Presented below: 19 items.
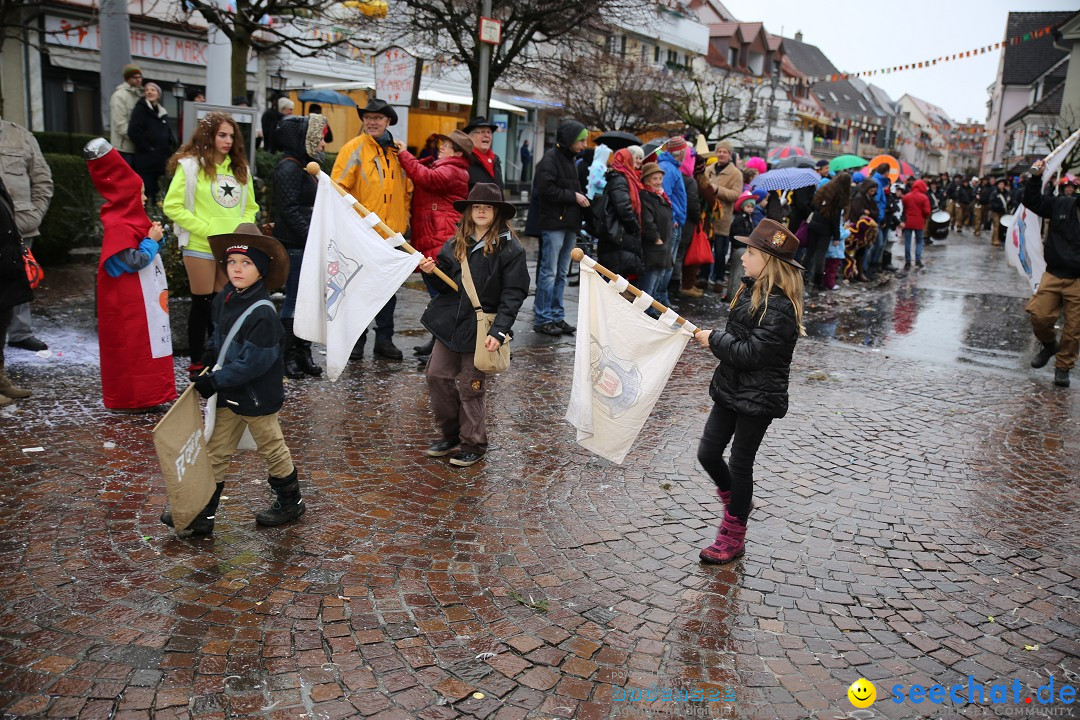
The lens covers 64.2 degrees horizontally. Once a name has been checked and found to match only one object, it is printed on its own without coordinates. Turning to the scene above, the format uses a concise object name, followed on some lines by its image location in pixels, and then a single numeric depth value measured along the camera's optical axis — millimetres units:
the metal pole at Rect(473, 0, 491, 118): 13430
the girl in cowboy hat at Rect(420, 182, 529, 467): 5707
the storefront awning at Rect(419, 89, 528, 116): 30764
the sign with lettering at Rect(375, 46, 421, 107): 16016
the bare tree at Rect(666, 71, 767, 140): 30141
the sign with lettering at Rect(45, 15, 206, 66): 21906
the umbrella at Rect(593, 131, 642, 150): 10838
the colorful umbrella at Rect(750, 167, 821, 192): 12555
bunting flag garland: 23672
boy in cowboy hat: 4441
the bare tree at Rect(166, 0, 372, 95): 15055
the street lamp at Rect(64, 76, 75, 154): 16078
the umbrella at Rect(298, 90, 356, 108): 18516
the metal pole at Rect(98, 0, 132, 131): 11249
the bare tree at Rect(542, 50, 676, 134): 30516
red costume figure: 6180
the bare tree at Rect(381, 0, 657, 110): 17297
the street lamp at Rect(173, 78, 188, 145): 20662
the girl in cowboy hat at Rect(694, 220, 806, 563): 4459
